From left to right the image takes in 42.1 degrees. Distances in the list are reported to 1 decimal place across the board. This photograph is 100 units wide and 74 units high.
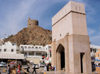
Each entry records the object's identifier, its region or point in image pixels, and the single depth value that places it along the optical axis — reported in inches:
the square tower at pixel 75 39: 761.6
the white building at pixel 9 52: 1539.4
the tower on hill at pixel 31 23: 3939.0
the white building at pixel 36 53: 1753.2
